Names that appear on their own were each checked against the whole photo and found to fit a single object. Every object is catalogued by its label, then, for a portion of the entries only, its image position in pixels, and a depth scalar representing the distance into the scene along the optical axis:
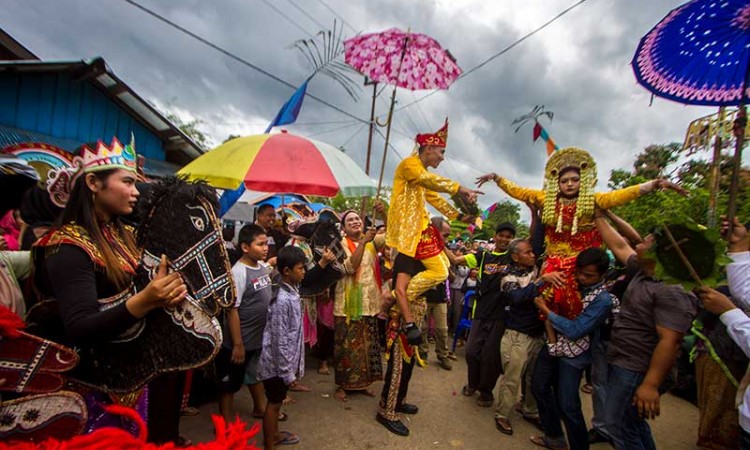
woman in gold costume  2.96
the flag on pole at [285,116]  5.02
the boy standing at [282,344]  2.85
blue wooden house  6.37
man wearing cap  4.20
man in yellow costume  3.33
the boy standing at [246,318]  3.03
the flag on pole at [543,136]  4.62
